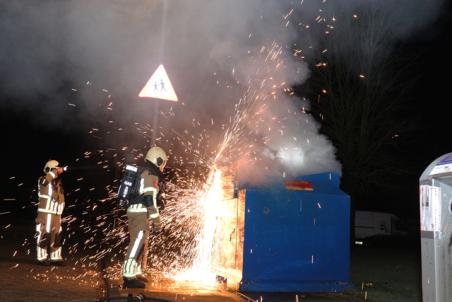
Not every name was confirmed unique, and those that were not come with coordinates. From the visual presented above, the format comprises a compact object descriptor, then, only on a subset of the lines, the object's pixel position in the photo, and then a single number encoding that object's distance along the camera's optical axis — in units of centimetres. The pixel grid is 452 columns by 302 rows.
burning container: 667
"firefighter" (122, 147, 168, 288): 625
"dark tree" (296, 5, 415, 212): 1894
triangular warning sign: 706
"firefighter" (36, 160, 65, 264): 848
